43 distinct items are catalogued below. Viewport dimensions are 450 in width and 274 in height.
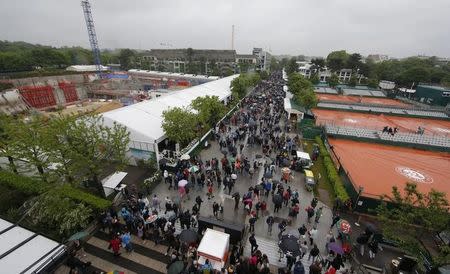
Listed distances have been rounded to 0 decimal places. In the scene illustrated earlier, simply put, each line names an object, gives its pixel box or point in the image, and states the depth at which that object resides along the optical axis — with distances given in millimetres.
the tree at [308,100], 32734
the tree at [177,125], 19344
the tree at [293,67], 98062
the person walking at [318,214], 13562
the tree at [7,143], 13711
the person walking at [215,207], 13405
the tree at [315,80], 69350
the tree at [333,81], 65938
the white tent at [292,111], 32894
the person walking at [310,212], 13703
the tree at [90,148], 13555
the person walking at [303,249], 11505
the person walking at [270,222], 12651
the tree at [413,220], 8812
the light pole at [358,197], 14148
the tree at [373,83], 68000
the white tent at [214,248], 10148
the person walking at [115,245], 10953
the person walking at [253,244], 11203
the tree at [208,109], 23902
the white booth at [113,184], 15125
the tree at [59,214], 11508
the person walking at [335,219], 13023
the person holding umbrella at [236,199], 14534
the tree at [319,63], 88312
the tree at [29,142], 13523
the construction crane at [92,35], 71062
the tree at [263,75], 87556
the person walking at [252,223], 12508
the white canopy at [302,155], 19989
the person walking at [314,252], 10912
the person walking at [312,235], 12177
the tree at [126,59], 103438
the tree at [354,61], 80562
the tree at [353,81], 67931
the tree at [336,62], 83938
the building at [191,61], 100500
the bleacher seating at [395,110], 38844
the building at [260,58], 121062
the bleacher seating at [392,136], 25641
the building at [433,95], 46406
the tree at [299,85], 44281
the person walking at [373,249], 11609
